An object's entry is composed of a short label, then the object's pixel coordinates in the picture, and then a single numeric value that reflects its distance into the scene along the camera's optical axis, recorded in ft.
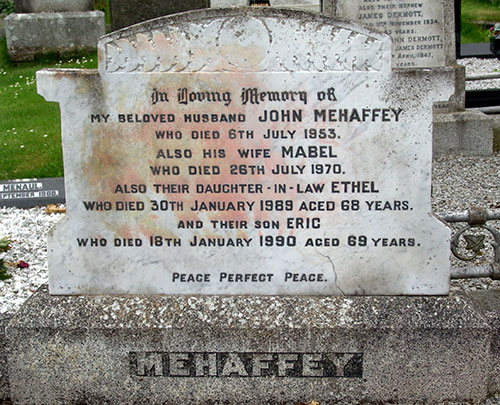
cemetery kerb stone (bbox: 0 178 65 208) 22.27
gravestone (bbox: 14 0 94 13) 43.14
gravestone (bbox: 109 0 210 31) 27.99
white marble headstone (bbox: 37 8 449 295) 10.46
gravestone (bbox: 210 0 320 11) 41.04
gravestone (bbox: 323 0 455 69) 25.66
